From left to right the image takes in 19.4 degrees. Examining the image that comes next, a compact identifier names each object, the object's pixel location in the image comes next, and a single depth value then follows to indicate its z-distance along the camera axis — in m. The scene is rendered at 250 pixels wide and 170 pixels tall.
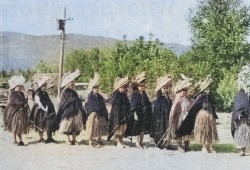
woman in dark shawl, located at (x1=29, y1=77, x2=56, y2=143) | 12.19
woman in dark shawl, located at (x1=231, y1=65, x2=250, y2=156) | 11.04
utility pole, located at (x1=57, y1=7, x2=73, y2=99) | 13.04
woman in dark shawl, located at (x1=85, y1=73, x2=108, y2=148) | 11.90
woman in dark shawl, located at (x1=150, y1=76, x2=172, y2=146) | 11.92
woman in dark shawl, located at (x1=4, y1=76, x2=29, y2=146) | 11.85
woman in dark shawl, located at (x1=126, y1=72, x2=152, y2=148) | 12.01
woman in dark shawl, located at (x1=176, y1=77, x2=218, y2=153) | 11.29
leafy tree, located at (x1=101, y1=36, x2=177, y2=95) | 14.68
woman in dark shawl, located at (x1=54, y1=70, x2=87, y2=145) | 11.89
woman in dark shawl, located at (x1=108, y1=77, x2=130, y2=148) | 11.99
